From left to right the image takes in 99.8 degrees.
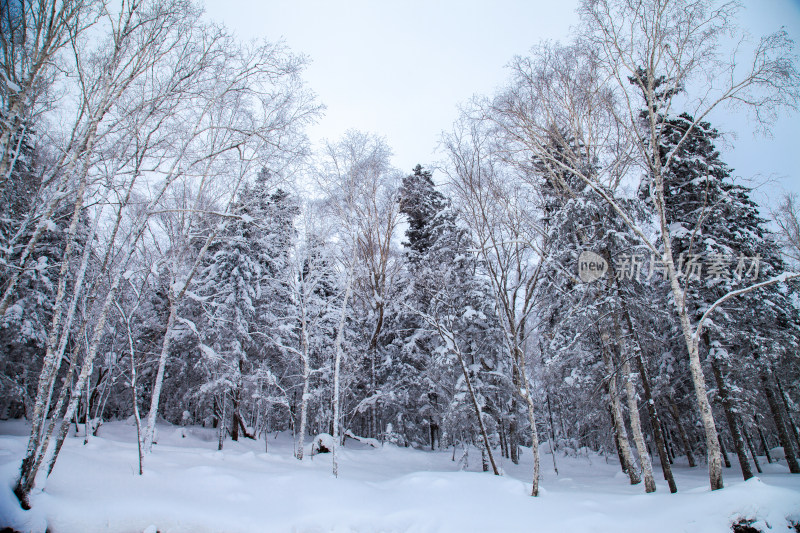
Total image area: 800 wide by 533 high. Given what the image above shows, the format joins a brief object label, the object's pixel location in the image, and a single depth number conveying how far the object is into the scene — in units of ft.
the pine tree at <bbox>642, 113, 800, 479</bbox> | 37.37
